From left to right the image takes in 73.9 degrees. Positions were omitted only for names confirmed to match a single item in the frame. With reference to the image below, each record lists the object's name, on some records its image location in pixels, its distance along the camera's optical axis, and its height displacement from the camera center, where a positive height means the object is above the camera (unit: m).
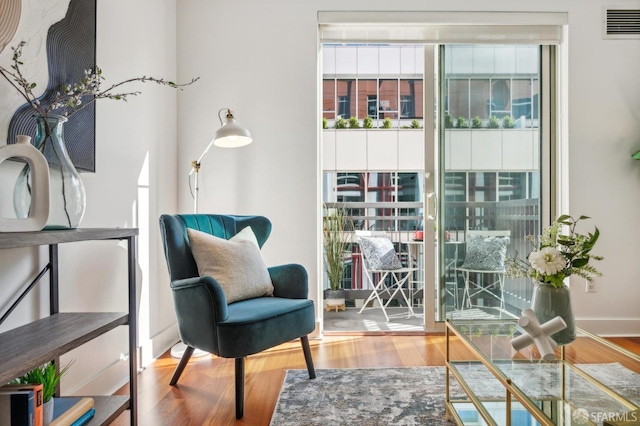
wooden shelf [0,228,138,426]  1.09 -0.39
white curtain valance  3.22 +1.41
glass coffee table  1.20 -0.56
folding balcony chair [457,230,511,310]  3.35 -0.39
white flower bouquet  1.71 -0.19
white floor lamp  2.62 +0.46
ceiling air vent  3.22 +1.42
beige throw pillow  2.25 -0.29
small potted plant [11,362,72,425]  1.27 -0.53
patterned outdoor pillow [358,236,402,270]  4.16 -0.43
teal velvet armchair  1.94 -0.49
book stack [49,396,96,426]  1.31 -0.65
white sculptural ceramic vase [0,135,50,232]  1.23 +0.07
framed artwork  1.71 +0.61
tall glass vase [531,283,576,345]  1.70 -0.39
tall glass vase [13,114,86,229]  1.38 +0.09
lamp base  2.76 -0.93
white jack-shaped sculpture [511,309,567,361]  1.53 -0.44
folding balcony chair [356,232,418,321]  4.14 -0.51
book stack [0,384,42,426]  1.14 -0.53
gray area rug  1.41 -0.92
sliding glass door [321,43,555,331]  3.35 +0.34
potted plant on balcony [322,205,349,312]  4.23 -0.50
